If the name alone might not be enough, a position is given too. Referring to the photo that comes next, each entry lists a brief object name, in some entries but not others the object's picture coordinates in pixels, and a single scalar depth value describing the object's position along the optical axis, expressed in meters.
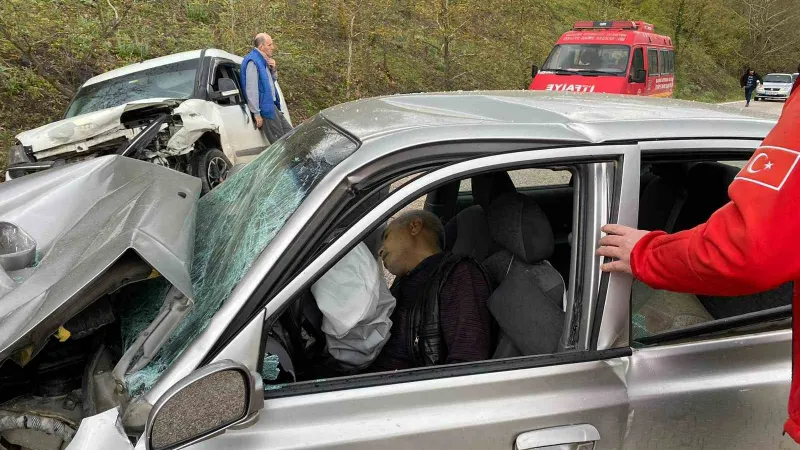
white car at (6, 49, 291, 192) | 5.99
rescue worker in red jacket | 1.36
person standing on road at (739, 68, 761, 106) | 26.21
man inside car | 2.02
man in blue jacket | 8.00
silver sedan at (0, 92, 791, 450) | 1.46
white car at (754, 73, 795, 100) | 30.61
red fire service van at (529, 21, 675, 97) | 12.48
